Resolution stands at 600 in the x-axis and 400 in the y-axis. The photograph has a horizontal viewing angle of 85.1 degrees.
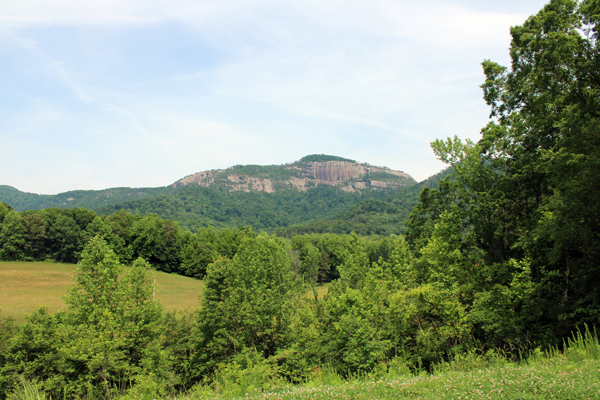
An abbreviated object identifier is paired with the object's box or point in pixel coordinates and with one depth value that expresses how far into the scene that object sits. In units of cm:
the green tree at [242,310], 2114
